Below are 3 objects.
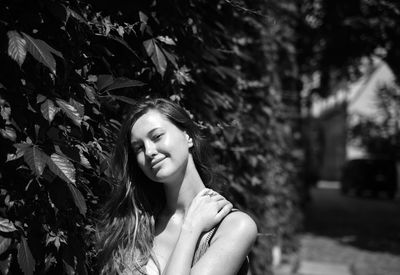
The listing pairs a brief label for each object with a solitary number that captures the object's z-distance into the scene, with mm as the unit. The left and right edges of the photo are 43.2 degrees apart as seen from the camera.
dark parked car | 25375
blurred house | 37781
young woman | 2021
